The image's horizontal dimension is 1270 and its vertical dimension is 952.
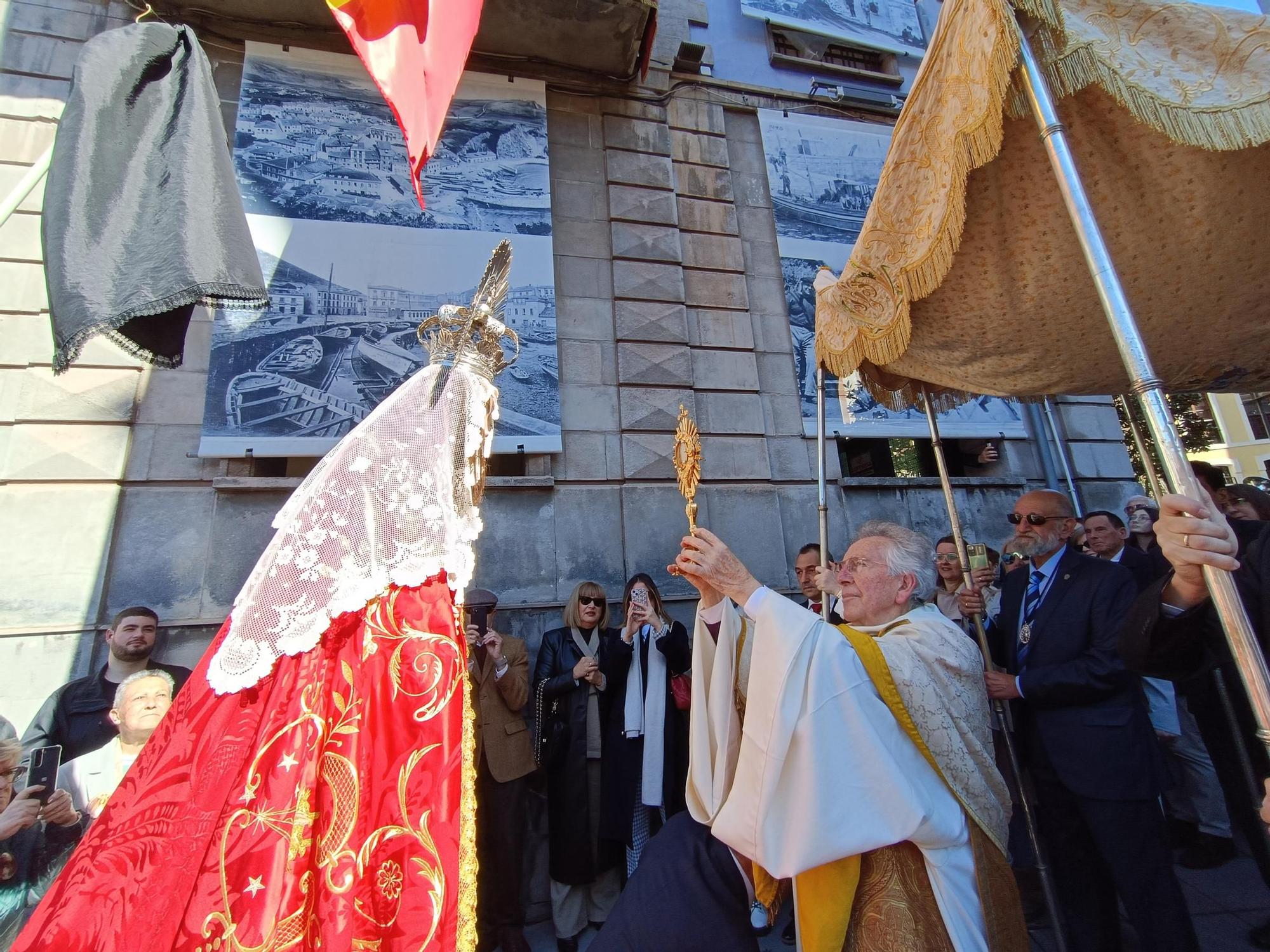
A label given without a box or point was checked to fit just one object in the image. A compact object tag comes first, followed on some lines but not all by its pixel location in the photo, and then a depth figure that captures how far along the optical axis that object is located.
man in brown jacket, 3.42
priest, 1.76
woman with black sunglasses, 3.66
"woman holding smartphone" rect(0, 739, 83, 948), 2.32
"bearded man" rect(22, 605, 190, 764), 3.35
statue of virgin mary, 1.22
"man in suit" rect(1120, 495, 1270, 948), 1.54
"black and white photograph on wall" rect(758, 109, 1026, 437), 6.31
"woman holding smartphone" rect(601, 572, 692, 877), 3.67
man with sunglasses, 2.45
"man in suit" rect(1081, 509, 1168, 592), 4.12
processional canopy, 1.83
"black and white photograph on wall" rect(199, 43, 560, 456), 5.02
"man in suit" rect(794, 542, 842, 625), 4.61
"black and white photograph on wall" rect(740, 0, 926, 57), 7.64
